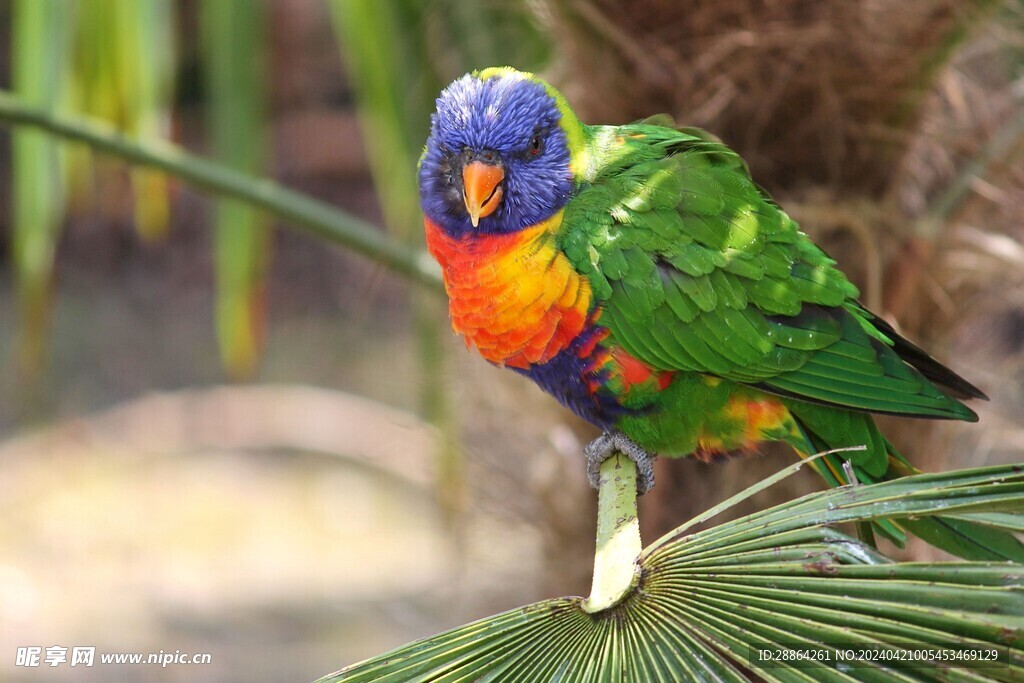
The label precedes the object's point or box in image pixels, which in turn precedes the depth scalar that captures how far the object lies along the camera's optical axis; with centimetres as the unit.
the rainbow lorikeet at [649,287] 399
